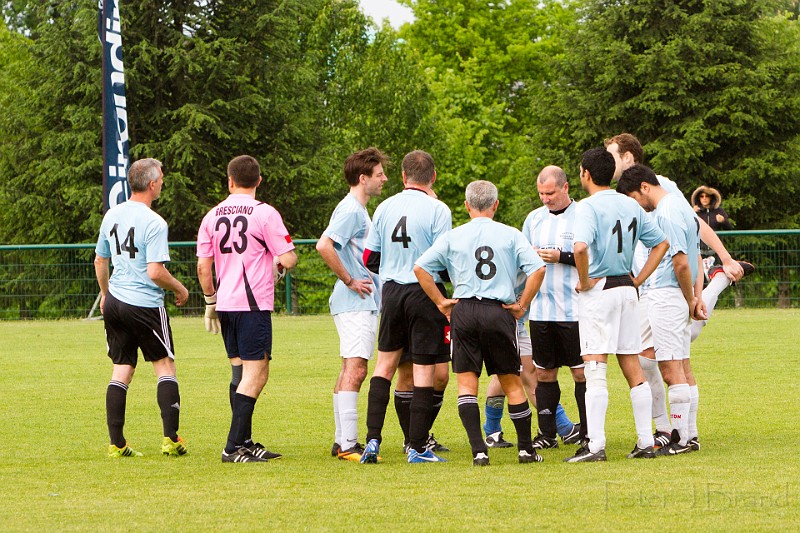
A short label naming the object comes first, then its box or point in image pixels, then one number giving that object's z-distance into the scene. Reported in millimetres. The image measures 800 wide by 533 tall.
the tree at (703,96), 75812
